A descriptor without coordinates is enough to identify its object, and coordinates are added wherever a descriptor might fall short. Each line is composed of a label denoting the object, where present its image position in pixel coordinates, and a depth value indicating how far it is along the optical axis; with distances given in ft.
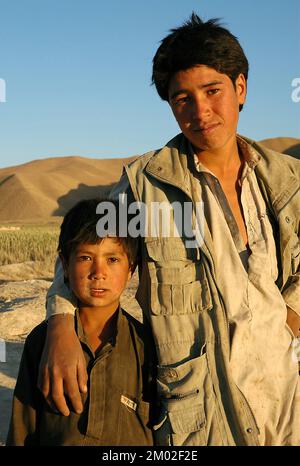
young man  7.54
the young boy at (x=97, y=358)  7.46
